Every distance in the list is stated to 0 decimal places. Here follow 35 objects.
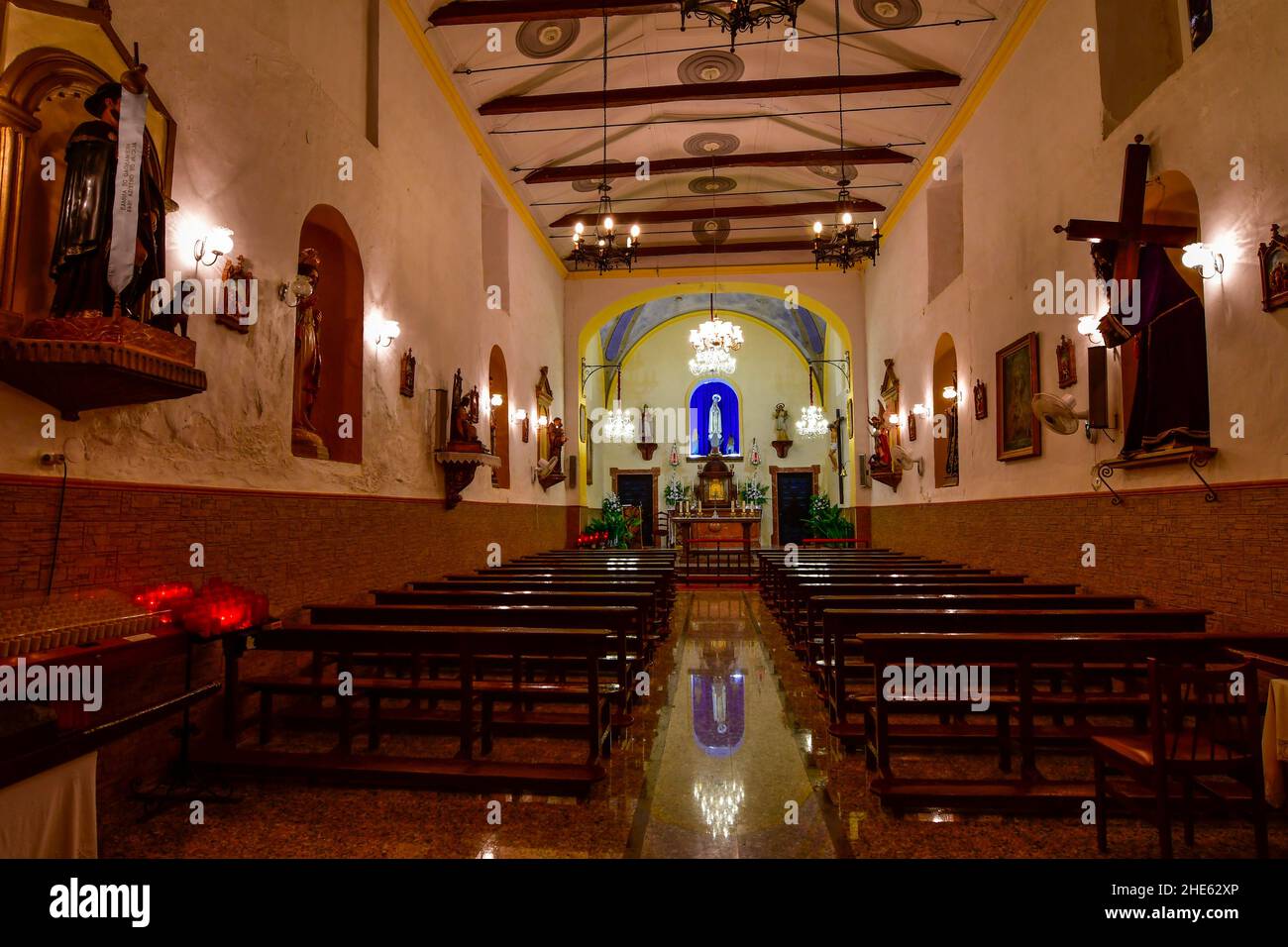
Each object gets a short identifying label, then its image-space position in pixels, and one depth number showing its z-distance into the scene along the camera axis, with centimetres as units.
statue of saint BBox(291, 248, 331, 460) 586
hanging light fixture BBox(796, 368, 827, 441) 2009
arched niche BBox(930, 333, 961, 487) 999
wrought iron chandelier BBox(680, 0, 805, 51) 594
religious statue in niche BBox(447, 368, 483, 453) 839
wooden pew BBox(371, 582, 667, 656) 534
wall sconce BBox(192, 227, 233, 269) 459
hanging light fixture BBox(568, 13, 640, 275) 966
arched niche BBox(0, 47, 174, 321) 324
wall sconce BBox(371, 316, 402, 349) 706
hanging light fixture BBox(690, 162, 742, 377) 1561
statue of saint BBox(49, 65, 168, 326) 335
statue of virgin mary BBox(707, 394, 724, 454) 2130
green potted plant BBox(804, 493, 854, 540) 1491
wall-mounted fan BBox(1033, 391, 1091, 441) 625
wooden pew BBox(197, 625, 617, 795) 356
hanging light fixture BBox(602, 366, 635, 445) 2038
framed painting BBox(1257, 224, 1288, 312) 409
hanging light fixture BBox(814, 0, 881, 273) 968
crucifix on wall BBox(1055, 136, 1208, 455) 504
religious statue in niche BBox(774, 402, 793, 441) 2089
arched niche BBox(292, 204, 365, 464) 662
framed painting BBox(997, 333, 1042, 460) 736
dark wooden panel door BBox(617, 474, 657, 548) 2100
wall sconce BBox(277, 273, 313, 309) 556
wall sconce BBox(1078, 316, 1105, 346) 618
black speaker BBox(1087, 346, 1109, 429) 599
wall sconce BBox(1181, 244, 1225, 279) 471
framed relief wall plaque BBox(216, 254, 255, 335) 484
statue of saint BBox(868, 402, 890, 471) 1288
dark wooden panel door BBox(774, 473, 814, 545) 2078
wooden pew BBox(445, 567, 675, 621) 640
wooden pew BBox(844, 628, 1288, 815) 328
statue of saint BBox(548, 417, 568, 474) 1365
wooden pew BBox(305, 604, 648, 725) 436
